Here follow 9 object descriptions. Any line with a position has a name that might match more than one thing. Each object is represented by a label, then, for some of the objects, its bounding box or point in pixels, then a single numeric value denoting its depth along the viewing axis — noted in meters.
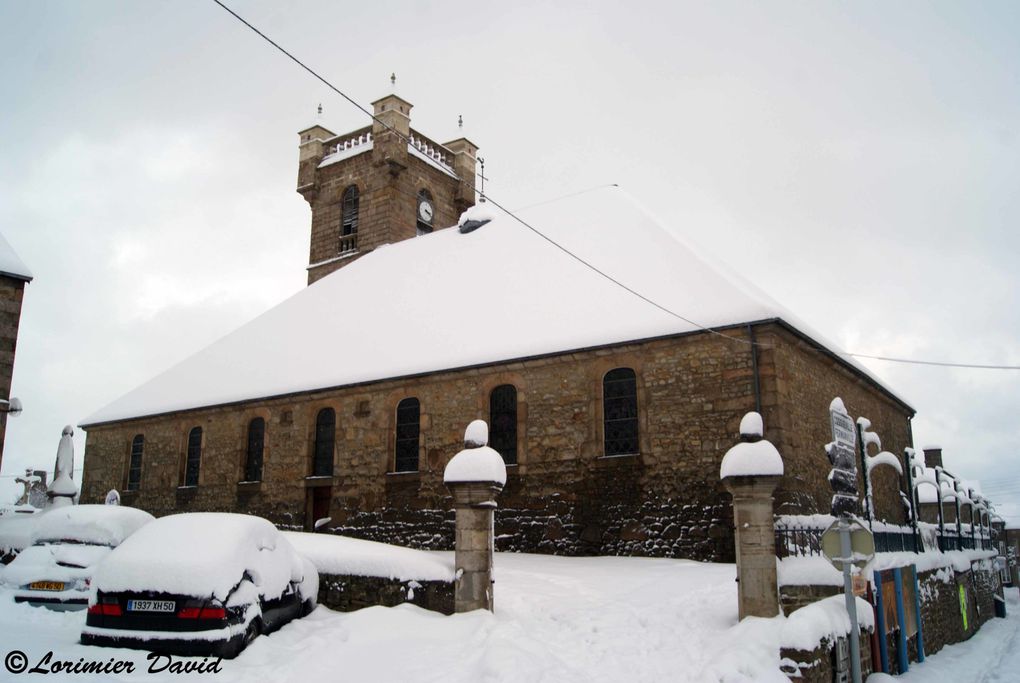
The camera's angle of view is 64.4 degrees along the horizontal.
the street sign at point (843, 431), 10.82
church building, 14.41
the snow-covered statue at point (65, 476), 17.31
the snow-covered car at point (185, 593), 7.47
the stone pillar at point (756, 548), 9.07
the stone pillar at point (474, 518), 9.54
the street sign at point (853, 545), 8.05
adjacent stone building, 17.03
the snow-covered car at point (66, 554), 9.88
